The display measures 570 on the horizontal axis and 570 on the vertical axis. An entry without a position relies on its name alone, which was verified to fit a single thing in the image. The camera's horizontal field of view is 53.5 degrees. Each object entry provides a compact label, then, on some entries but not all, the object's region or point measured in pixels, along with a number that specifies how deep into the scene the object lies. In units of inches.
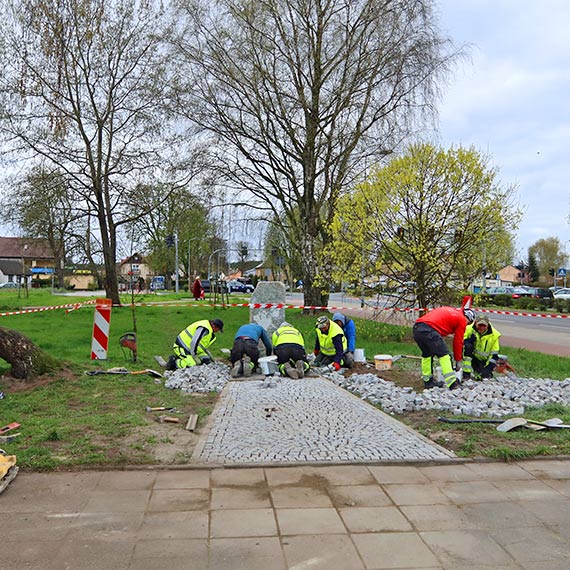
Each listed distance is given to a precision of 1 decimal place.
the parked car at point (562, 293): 1946.4
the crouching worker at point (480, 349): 378.0
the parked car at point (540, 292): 1959.9
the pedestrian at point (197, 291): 1465.3
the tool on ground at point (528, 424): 248.4
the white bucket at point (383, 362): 439.8
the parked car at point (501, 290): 2241.6
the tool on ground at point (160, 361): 455.6
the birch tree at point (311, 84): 778.2
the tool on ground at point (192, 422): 256.2
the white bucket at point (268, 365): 415.9
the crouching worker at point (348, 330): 459.9
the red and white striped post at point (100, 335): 464.4
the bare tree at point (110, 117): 842.2
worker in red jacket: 340.5
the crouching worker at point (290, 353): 410.9
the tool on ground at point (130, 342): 441.4
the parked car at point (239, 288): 2497.5
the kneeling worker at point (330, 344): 438.9
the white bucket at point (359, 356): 462.9
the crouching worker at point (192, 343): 432.8
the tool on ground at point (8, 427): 242.2
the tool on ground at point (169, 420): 267.7
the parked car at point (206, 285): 2420.3
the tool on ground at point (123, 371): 392.2
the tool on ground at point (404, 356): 482.8
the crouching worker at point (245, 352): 415.5
